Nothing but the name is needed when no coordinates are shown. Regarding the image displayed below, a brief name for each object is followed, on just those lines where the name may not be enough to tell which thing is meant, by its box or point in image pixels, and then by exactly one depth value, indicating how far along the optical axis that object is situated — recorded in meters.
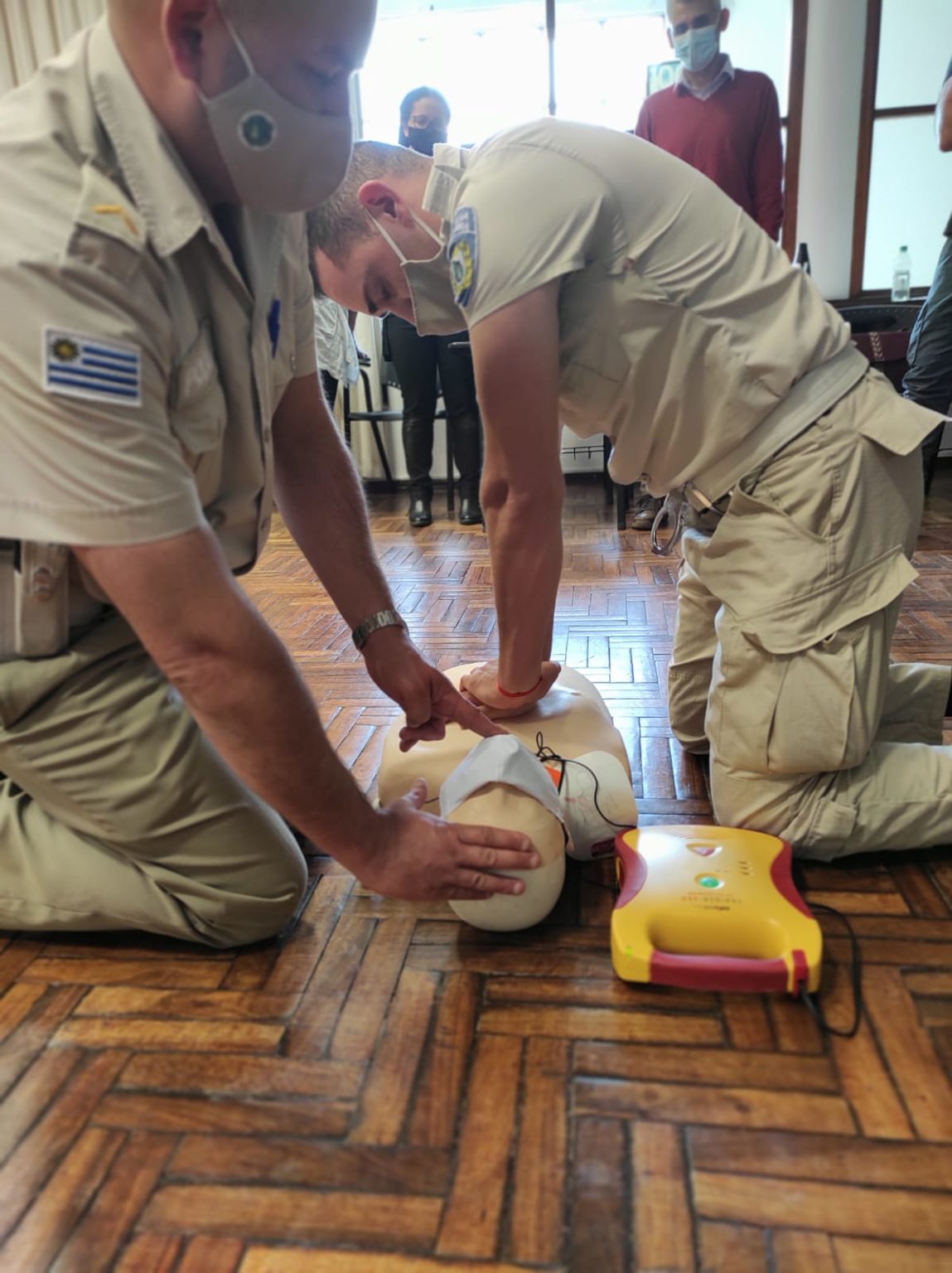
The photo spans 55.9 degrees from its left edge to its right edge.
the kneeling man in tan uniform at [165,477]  0.73
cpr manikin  1.06
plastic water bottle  3.88
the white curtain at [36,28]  4.05
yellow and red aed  0.97
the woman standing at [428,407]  3.65
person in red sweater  3.01
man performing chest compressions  1.08
